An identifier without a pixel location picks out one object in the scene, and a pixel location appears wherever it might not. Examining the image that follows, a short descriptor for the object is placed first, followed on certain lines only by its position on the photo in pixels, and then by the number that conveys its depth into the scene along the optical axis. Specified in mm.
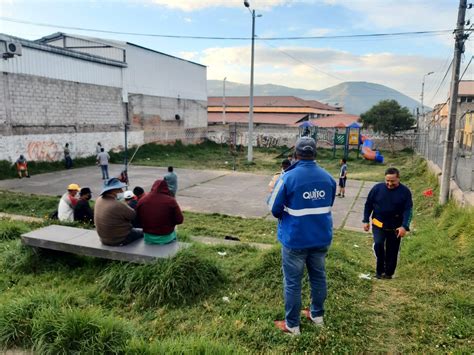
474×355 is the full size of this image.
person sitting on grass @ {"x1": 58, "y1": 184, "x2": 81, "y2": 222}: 7062
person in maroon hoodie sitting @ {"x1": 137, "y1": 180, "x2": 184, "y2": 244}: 4602
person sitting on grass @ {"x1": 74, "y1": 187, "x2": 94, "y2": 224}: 6820
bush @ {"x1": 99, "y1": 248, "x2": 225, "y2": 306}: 4031
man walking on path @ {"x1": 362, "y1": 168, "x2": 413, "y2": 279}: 4758
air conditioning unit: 14594
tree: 30500
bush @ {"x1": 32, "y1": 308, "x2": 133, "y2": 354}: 3066
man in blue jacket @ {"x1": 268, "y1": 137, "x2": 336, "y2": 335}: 3205
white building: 16766
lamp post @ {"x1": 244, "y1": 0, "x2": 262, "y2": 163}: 22328
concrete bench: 4418
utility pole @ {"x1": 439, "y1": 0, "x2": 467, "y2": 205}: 8445
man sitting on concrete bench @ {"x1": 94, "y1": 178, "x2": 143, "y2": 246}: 4656
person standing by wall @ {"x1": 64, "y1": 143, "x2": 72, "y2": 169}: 18406
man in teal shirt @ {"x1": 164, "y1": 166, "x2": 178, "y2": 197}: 8820
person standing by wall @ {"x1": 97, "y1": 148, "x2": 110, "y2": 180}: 14391
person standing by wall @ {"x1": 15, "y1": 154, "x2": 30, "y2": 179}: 15000
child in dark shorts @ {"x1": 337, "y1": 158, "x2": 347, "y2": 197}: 12445
